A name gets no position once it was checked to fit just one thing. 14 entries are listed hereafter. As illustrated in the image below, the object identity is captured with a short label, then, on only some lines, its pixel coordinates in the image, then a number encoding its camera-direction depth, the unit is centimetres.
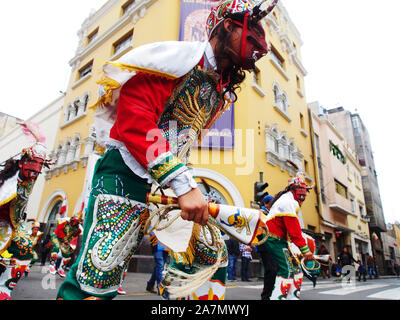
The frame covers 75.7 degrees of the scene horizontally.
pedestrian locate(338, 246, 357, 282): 1299
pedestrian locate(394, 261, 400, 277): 3149
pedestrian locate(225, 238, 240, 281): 823
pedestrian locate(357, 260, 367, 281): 1437
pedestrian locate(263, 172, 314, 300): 325
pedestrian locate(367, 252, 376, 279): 1813
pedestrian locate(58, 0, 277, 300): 119
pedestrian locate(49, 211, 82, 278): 694
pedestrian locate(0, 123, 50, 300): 290
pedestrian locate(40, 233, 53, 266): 1031
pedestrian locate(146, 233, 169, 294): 464
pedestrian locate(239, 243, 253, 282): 827
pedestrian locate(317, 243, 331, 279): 1182
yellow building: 1085
